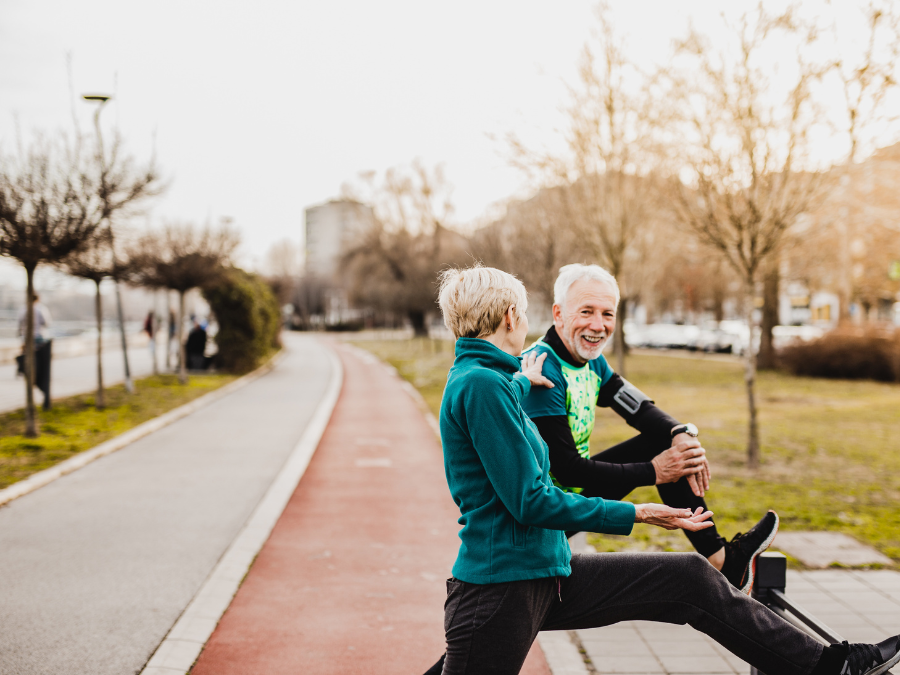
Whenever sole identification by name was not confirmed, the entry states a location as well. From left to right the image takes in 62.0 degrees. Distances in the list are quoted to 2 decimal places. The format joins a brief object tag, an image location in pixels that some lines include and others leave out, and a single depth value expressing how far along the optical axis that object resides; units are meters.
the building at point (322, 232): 145.88
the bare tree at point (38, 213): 9.91
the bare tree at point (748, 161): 8.23
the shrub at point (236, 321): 22.52
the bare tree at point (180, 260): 18.41
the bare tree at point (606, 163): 12.20
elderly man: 2.83
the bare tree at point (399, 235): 50.16
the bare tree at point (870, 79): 7.33
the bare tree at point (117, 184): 11.43
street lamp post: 11.78
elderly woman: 2.07
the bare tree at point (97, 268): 12.83
